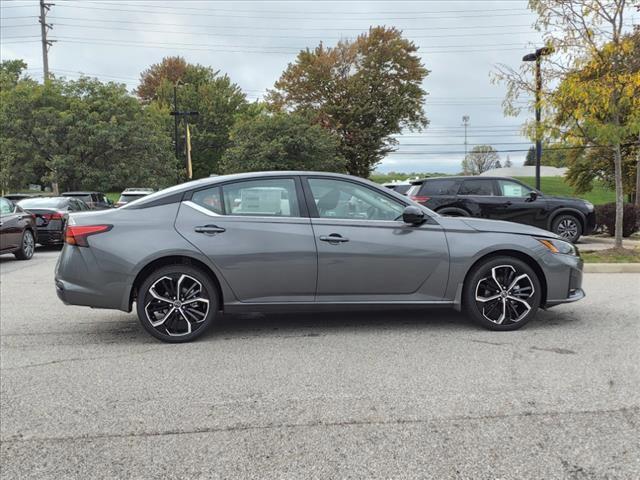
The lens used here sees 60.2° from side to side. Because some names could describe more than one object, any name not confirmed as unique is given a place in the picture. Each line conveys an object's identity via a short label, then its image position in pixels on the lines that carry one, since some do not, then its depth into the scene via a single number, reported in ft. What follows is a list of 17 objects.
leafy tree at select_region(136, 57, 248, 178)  176.65
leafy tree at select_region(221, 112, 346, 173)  118.32
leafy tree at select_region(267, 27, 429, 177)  143.74
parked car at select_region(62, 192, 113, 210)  62.73
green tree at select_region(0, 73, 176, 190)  104.58
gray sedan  16.35
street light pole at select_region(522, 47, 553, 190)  35.29
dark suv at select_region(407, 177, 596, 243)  42.80
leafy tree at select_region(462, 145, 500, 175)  328.70
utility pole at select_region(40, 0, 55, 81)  139.60
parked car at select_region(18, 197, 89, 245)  47.09
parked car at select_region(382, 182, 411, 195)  52.54
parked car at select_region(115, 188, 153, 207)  64.78
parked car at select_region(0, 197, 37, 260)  37.88
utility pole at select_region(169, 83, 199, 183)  114.46
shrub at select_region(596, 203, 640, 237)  47.34
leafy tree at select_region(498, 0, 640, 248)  32.48
